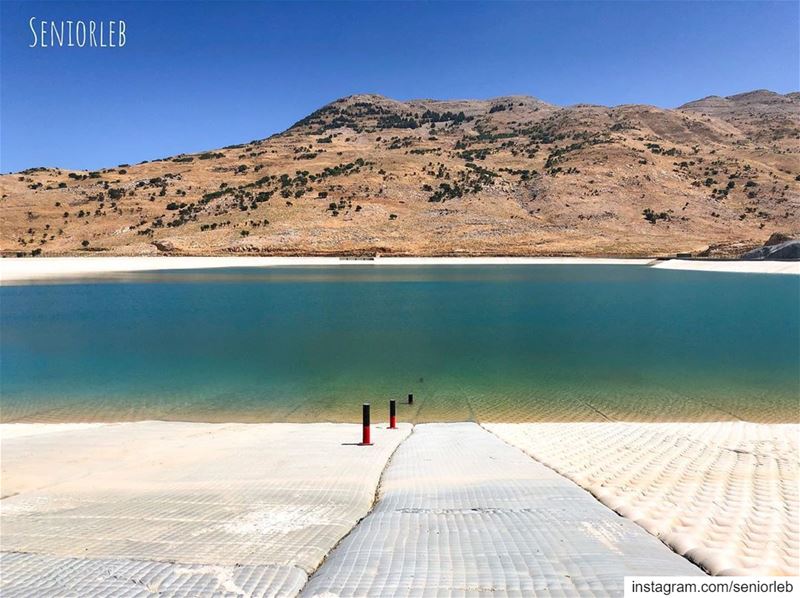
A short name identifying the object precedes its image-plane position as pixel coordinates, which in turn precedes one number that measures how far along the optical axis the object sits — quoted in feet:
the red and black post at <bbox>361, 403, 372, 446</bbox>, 37.65
